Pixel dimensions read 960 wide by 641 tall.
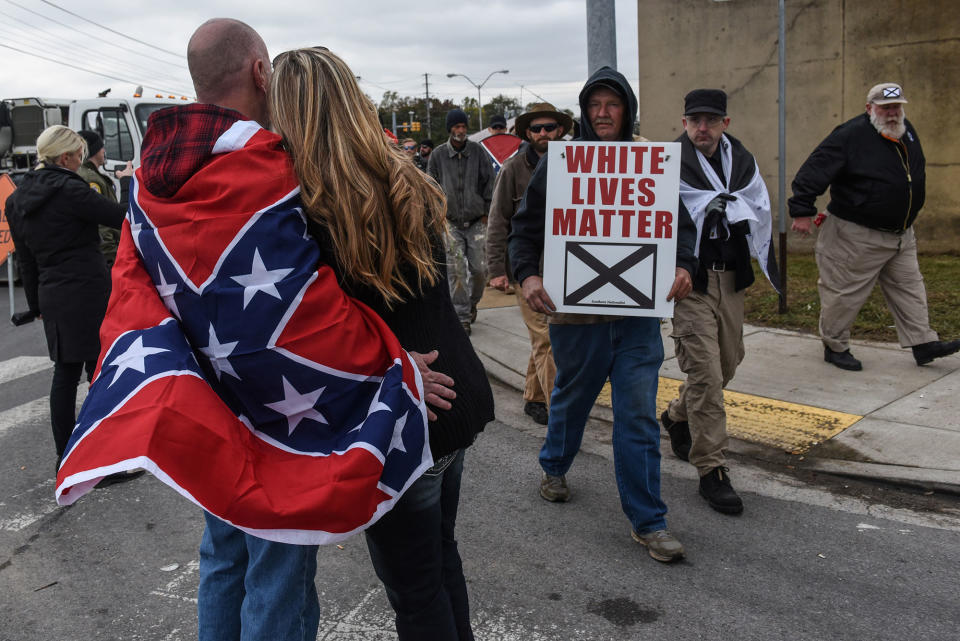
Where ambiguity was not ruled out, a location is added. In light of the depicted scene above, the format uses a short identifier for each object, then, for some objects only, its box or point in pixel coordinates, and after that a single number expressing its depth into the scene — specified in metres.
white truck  14.43
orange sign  8.91
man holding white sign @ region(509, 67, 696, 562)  3.64
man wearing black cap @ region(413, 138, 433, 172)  16.86
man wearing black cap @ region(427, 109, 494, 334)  8.29
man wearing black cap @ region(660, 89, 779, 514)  4.09
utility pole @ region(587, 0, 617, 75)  6.50
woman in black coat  4.54
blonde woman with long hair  1.83
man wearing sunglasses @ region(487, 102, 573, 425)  4.98
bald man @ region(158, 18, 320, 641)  1.82
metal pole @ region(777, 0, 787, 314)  8.02
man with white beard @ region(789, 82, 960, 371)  5.91
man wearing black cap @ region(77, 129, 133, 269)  5.63
